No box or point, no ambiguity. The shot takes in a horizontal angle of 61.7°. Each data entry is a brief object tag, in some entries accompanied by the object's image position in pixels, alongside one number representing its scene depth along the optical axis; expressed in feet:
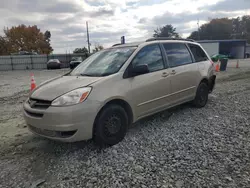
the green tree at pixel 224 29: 255.76
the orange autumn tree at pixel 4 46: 172.35
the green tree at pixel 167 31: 240.30
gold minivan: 10.03
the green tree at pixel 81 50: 187.73
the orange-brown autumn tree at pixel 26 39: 181.27
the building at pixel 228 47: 142.82
